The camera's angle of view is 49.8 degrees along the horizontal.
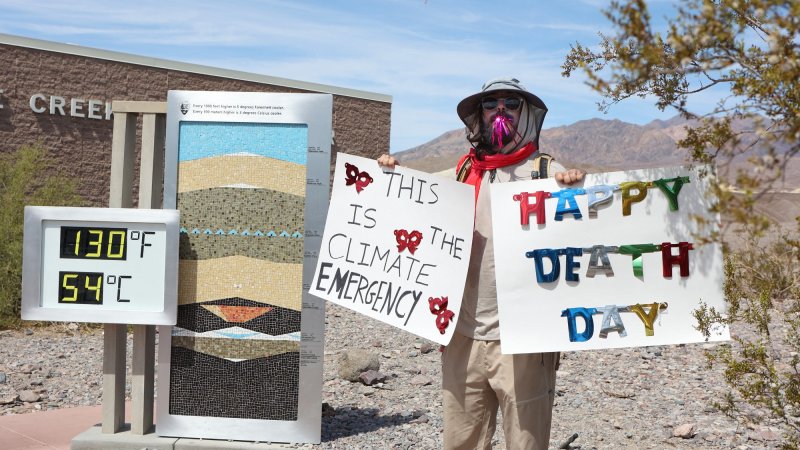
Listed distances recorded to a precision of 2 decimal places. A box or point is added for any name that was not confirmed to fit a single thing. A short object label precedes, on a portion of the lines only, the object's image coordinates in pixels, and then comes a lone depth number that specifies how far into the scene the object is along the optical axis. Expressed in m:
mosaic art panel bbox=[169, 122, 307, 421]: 5.66
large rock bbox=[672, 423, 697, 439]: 6.15
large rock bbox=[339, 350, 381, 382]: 7.73
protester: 3.76
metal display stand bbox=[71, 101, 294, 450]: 5.75
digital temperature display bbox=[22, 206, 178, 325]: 5.55
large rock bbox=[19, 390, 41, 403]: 7.33
